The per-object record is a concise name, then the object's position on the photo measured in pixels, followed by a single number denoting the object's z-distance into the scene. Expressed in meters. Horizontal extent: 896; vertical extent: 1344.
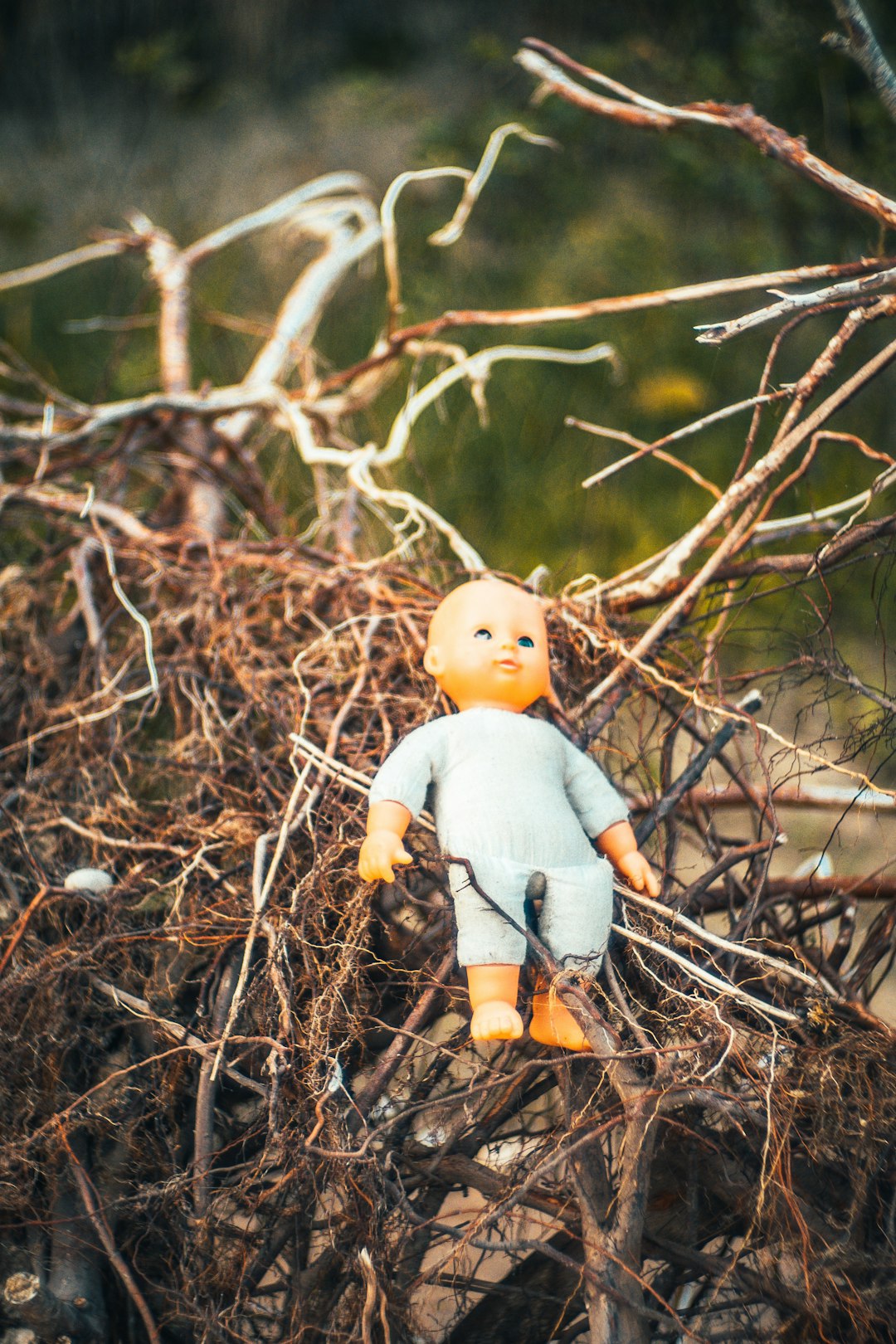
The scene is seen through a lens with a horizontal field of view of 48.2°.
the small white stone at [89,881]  1.70
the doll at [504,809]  1.38
